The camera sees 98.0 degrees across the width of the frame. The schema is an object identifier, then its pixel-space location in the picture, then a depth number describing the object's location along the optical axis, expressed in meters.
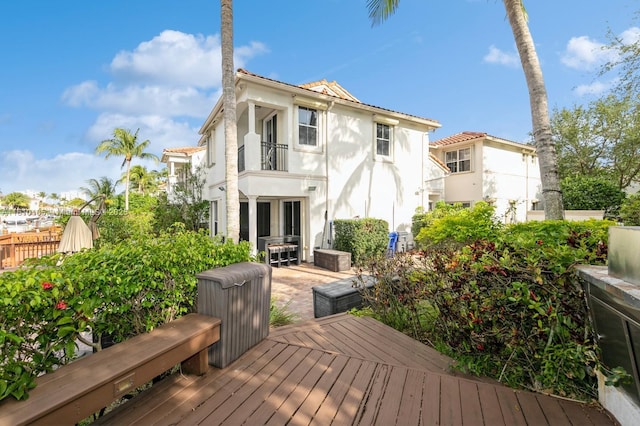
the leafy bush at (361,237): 10.83
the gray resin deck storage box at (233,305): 3.12
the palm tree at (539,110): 5.75
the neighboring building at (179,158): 21.15
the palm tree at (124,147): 25.64
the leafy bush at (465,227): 6.84
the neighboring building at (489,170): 17.25
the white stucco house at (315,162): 10.49
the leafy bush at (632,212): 5.15
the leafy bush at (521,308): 2.51
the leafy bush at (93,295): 1.97
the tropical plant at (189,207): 15.93
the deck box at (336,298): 5.21
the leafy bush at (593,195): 14.17
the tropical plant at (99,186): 29.84
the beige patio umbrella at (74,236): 5.53
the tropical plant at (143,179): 33.56
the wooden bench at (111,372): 1.72
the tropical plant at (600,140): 15.44
